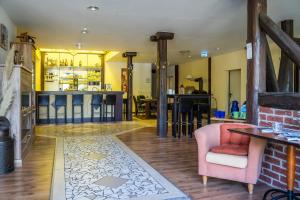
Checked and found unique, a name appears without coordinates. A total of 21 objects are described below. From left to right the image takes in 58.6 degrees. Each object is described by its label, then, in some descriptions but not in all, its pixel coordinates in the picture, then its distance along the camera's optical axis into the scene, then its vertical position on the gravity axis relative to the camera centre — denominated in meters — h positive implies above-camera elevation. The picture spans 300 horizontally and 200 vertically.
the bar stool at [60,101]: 8.66 -0.13
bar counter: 8.75 -0.40
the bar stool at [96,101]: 9.16 -0.14
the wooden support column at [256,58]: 3.35 +0.49
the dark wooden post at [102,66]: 12.56 +1.43
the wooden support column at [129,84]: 9.76 +0.48
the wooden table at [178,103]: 6.32 -0.17
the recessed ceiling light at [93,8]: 4.66 +1.57
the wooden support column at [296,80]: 6.96 +0.44
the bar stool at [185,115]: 6.30 -0.44
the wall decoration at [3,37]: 4.68 +1.10
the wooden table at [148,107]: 10.70 -0.41
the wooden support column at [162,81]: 6.58 +0.40
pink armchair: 2.84 -0.63
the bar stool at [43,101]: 8.53 -0.13
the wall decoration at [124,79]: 12.76 +0.86
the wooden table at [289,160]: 2.35 -0.58
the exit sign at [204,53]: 9.84 +1.63
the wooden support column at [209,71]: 11.43 +1.11
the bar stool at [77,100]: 8.91 -0.10
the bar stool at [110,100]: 9.29 -0.11
